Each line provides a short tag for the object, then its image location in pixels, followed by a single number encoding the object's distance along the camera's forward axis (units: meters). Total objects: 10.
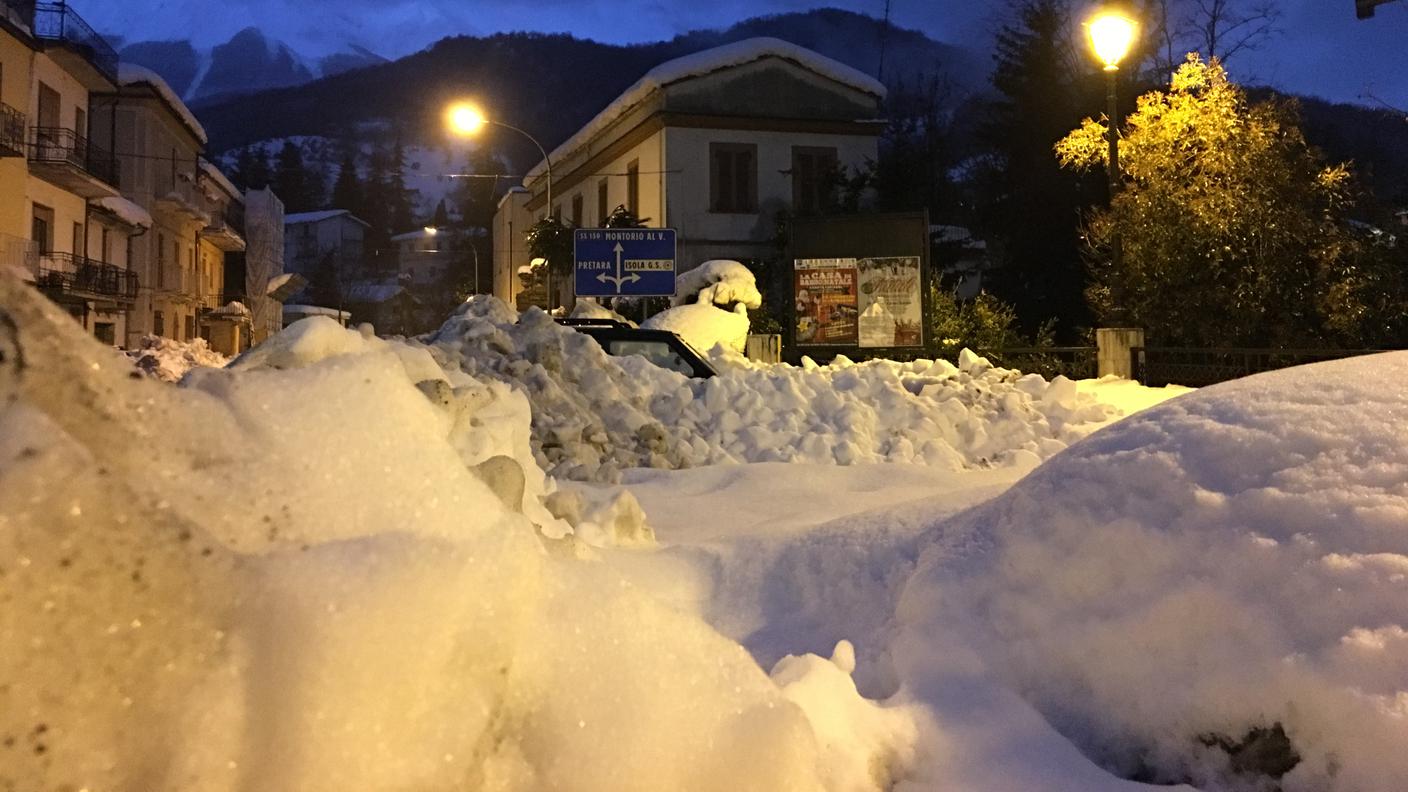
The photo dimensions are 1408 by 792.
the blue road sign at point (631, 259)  18.70
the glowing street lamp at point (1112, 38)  13.57
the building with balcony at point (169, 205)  39.38
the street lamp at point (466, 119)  23.17
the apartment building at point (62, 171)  29.67
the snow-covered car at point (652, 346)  12.19
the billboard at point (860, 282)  17.09
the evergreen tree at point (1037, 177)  25.67
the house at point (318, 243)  96.62
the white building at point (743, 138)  26.39
